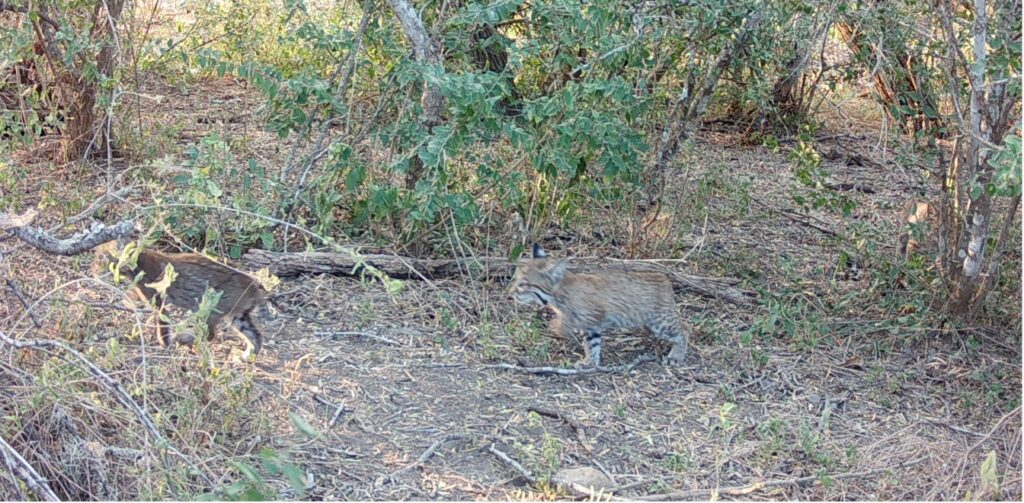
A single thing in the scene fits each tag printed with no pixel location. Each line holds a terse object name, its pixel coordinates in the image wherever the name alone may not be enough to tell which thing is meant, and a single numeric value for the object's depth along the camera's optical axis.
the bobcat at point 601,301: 7.11
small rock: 5.54
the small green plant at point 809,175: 8.10
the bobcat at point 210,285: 6.66
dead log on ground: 7.83
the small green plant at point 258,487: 4.21
